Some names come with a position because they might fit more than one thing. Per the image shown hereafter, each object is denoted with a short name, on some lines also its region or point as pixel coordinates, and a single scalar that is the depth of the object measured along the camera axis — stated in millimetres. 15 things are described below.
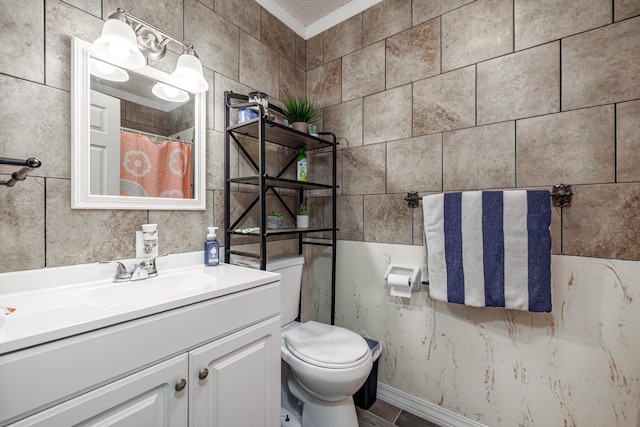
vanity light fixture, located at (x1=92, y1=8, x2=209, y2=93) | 1038
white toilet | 1217
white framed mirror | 1068
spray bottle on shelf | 1787
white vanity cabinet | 621
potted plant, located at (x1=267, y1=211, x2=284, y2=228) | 1684
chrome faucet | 1119
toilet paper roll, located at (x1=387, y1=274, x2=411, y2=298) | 1495
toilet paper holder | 1534
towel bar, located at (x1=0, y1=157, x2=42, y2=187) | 756
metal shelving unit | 1377
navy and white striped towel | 1189
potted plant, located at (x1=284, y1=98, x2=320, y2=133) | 1676
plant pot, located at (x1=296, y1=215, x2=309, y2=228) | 1821
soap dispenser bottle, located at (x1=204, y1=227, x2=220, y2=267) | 1413
